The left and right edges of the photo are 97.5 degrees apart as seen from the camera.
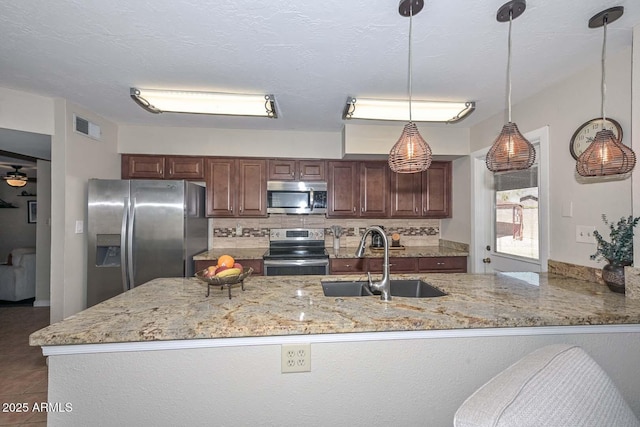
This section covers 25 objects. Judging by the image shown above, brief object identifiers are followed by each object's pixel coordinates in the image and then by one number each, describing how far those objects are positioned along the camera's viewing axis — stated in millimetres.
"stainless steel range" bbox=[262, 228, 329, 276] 3178
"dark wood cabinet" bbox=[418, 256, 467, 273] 3364
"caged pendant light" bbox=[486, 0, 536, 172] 1429
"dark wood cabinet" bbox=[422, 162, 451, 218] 3705
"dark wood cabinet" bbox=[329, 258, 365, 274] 3271
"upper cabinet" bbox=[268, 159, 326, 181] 3551
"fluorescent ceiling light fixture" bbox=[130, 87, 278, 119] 2312
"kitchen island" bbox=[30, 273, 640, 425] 1098
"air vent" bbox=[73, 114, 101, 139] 2697
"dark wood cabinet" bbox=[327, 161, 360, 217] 3604
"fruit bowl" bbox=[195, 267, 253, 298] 1435
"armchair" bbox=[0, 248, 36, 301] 4172
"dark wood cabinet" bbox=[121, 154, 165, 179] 3379
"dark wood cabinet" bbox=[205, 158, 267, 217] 3457
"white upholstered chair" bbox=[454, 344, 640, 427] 627
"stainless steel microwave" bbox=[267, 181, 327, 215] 3498
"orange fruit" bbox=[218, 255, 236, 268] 1575
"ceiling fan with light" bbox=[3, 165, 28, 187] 4719
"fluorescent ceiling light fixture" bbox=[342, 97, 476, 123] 2484
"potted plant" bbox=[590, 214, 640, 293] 1600
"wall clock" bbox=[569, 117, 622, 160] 1758
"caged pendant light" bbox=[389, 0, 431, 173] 1504
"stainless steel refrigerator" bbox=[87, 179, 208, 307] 2756
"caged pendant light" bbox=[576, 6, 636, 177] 1411
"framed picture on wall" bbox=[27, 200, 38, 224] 5559
